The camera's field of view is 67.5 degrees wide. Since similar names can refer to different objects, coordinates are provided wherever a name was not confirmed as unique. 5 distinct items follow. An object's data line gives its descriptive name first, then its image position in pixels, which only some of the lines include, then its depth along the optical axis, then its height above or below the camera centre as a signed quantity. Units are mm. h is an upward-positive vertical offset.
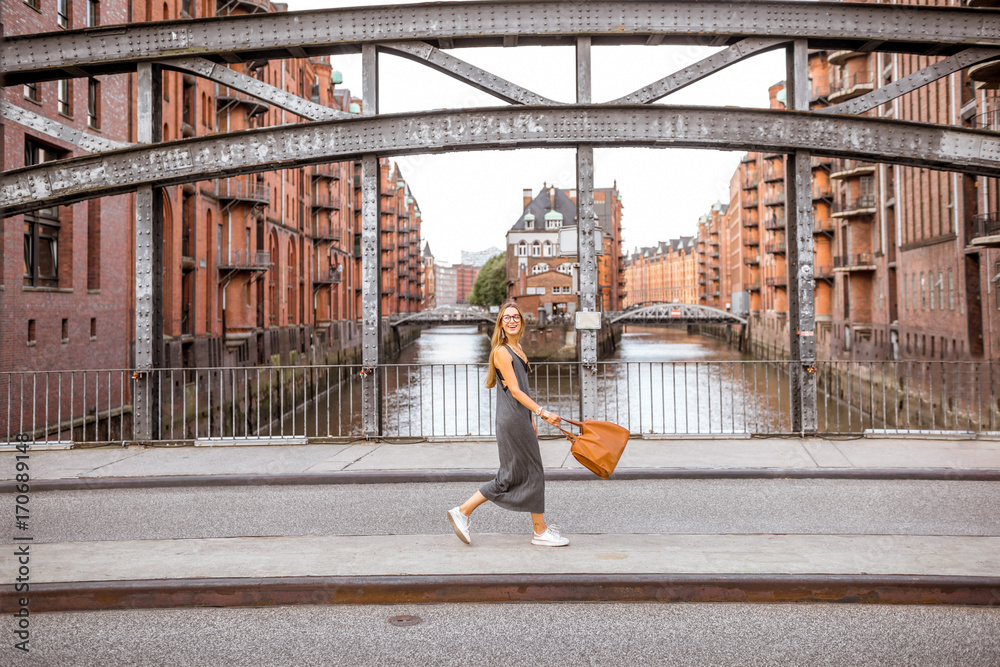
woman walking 5469 -801
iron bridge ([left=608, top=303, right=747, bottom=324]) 75500 +2093
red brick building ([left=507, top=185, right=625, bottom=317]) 98188 +10962
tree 122250 +9507
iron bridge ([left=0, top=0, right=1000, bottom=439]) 10320 +3186
